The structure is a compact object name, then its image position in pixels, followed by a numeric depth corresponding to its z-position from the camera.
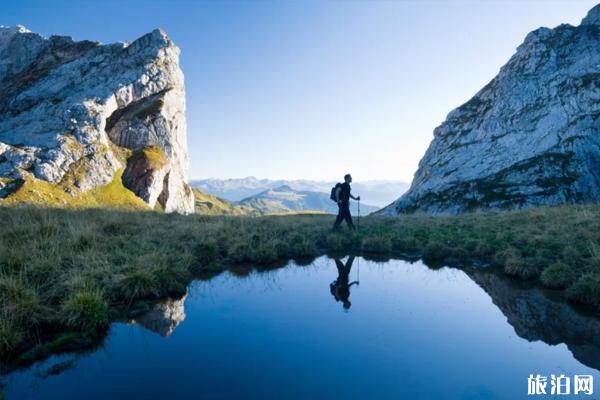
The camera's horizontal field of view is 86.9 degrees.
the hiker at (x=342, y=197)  19.64
